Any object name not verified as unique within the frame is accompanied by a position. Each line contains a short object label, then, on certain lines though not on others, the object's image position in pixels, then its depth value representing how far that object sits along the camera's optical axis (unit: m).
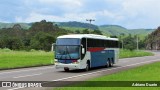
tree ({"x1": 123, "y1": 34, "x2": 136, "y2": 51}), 185.80
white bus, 30.33
